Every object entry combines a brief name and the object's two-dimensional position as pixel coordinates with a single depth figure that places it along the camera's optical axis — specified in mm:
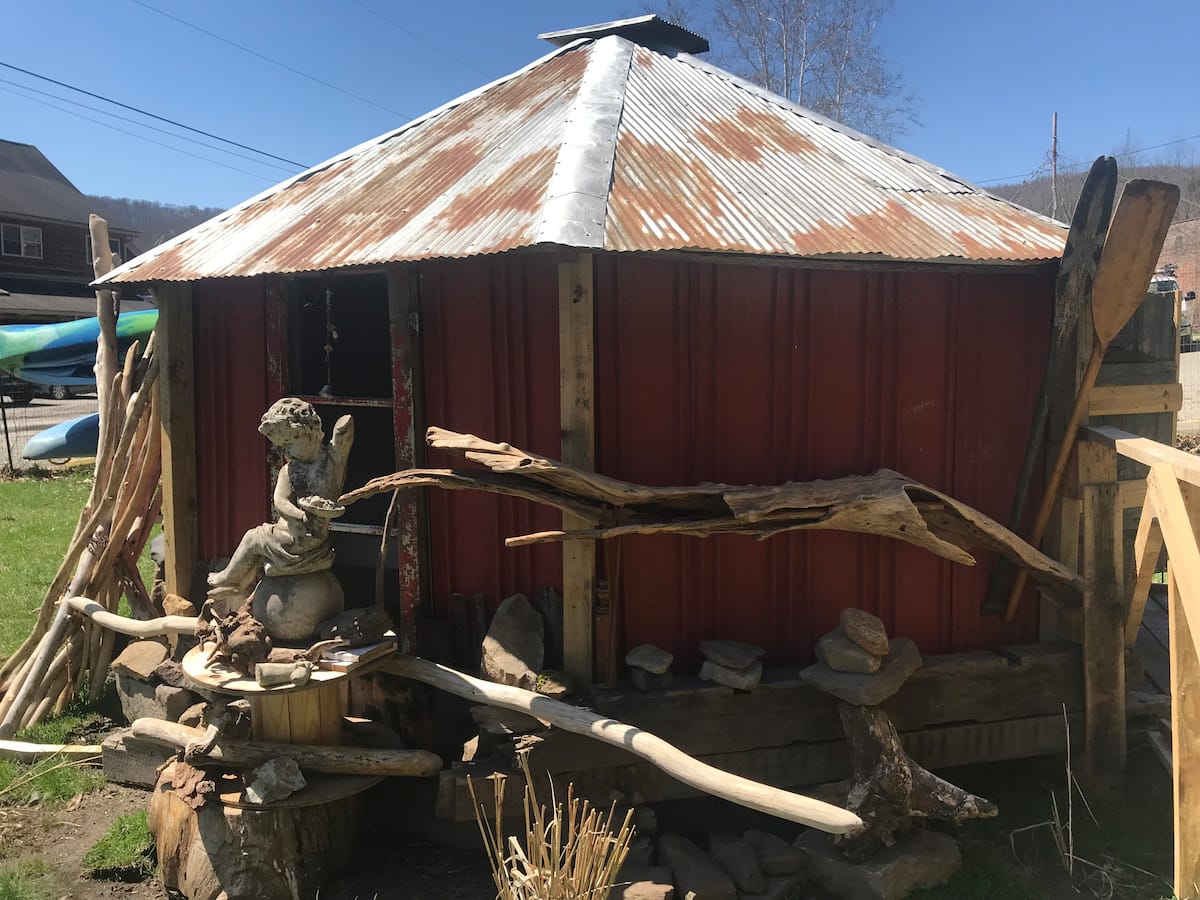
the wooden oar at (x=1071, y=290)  4379
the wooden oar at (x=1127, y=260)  4203
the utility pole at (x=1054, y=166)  32966
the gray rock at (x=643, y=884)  3951
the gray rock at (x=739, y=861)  4177
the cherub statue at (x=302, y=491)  4316
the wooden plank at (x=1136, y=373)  5105
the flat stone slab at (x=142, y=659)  5977
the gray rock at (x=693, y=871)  4051
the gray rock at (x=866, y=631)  4375
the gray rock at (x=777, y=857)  4293
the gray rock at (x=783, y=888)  4152
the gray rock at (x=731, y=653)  4555
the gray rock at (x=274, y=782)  4230
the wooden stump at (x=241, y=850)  4336
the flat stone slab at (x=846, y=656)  4379
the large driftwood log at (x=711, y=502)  4277
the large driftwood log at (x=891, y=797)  4145
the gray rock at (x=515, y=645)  4484
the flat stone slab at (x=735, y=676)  4496
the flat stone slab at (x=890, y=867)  4102
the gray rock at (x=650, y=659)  4465
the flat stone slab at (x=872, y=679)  4316
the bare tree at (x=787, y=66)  22281
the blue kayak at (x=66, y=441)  16375
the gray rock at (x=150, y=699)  5703
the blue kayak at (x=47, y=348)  17266
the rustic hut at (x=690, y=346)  4520
